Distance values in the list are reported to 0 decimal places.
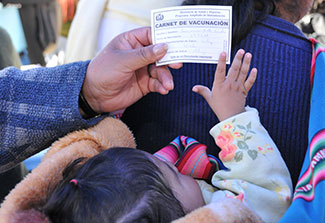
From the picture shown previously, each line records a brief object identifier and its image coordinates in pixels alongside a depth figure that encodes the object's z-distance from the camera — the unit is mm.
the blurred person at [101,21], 1352
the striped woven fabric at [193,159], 1002
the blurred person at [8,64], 1307
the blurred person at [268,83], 983
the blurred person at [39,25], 2672
